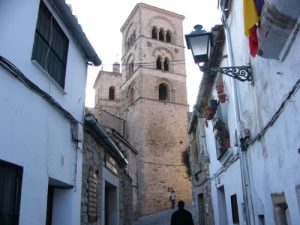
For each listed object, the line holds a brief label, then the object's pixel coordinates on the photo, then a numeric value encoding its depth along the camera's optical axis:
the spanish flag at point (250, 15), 4.41
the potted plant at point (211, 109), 9.22
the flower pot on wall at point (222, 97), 8.00
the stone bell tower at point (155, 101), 30.33
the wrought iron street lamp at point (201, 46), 5.63
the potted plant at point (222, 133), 8.54
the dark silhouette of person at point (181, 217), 6.53
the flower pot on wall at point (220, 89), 8.06
